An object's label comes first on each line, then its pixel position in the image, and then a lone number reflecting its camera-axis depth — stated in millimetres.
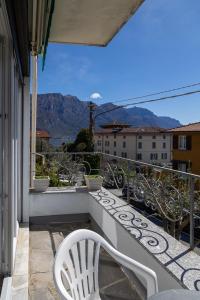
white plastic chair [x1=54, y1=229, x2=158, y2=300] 1065
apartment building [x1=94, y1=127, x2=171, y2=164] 35210
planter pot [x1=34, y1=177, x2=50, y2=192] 3271
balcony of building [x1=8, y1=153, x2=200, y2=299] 1742
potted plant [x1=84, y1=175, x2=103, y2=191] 3369
